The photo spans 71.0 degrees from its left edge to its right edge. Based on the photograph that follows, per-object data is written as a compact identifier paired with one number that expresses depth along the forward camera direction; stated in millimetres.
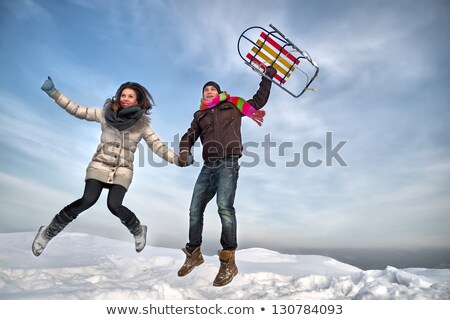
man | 3402
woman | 3607
